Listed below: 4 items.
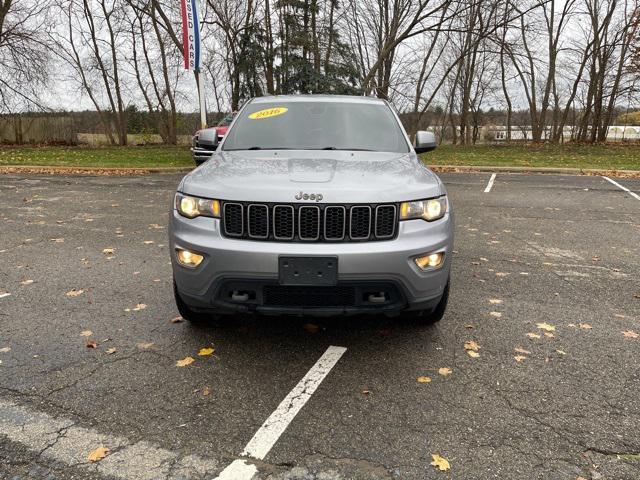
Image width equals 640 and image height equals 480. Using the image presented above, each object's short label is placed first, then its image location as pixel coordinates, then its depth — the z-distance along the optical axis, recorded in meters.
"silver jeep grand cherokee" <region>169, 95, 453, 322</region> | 2.81
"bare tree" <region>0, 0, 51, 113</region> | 22.67
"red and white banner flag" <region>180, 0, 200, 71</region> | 13.83
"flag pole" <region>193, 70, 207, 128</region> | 14.63
